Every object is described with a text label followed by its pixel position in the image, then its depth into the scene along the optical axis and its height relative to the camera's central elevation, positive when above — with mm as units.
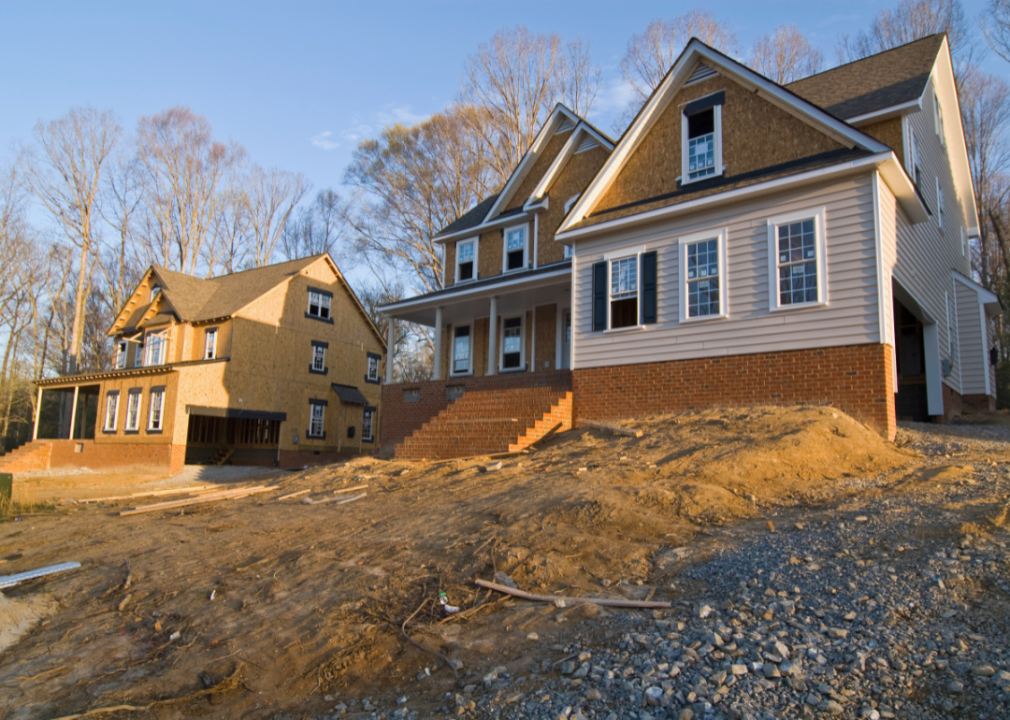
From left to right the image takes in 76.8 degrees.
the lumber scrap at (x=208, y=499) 11305 -1508
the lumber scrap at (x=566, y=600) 4898 -1380
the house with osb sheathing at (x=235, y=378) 24297 +1674
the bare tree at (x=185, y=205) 36438 +12187
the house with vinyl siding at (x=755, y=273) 10953 +3318
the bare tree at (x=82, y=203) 34656 +11540
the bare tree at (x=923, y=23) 25836 +17149
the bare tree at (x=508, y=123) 28594 +13659
